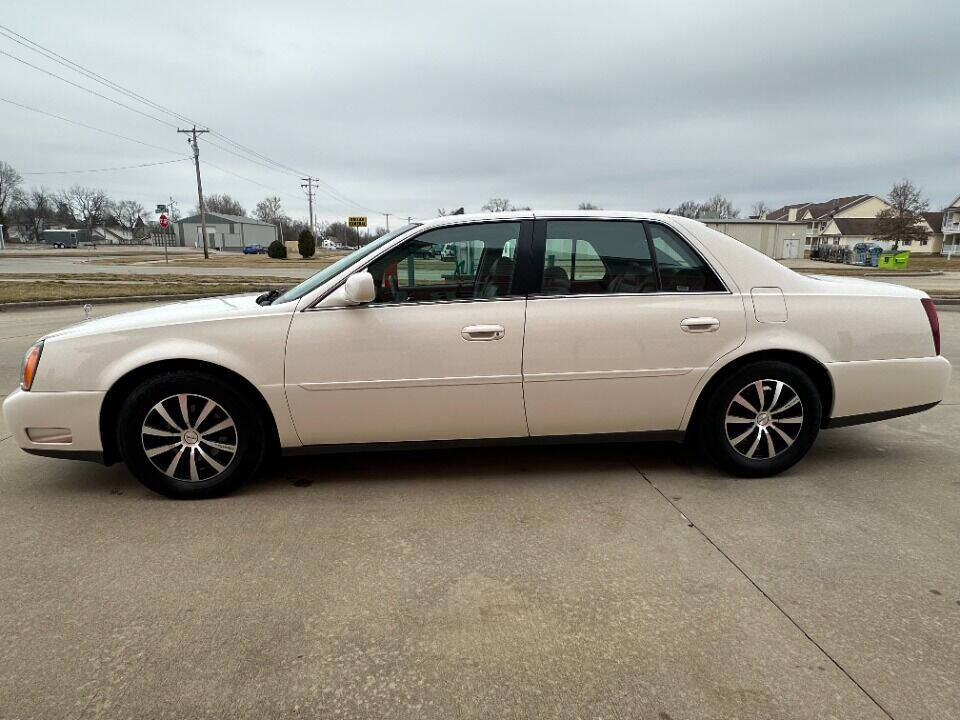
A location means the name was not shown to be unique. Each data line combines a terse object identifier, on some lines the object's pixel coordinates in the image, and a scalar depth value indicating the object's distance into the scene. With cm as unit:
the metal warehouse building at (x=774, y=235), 4725
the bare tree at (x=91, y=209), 11996
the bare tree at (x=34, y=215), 10894
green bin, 3800
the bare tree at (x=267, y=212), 13050
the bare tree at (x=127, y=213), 12744
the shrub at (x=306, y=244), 5489
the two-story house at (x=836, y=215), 8804
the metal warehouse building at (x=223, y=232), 10231
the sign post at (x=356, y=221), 5003
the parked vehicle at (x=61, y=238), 9325
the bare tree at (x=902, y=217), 6425
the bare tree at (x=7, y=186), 9531
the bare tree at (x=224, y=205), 13288
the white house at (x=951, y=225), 7906
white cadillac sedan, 330
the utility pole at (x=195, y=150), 4716
